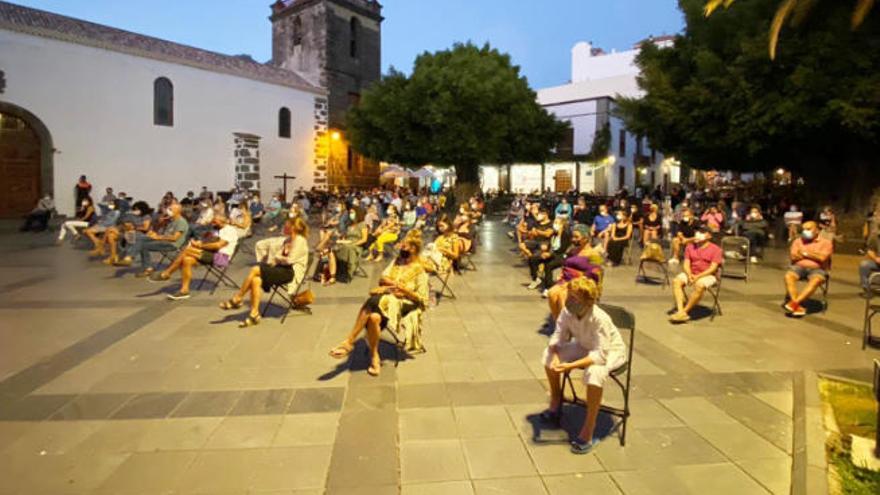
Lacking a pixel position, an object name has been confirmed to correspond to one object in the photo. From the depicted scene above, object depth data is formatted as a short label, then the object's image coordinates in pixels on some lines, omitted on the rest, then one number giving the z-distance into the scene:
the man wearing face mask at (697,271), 7.23
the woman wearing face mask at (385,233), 12.53
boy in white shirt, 3.71
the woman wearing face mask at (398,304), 5.27
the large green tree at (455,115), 25.19
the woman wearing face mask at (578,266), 5.67
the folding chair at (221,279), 8.82
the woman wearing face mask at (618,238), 12.12
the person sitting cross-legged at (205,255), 8.34
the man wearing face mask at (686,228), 10.98
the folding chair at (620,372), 3.84
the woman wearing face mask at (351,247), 10.18
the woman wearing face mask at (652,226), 12.51
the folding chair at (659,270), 9.95
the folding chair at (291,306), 7.11
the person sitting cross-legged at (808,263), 7.58
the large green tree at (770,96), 13.05
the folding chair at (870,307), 6.17
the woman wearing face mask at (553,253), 8.70
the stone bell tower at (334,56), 33.06
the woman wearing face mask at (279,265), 6.86
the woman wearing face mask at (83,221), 13.73
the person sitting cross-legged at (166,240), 9.48
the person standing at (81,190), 19.47
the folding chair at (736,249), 10.41
